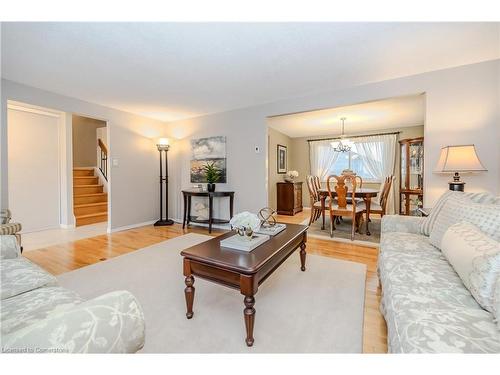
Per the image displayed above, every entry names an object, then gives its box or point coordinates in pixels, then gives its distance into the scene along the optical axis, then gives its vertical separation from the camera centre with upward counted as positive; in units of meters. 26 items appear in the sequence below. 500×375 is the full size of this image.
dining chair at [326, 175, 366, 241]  3.43 -0.36
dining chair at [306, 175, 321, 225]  4.25 -0.28
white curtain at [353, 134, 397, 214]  5.45 +0.68
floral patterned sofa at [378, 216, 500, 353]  0.76 -0.53
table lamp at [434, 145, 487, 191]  2.11 +0.20
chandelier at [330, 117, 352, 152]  4.73 +0.79
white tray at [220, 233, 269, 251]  1.58 -0.45
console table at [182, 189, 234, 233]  3.96 -0.38
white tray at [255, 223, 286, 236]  1.94 -0.43
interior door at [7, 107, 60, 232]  3.79 +0.22
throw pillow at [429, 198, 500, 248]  1.31 -0.23
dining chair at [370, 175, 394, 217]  3.71 -0.32
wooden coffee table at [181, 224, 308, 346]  1.29 -0.54
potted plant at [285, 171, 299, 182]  5.83 +0.14
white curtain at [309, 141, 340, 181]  6.20 +0.68
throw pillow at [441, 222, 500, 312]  0.92 -0.36
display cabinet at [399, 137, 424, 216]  3.83 +0.14
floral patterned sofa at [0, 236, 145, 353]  0.56 -0.41
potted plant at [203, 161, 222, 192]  4.15 +0.14
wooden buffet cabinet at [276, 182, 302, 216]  5.62 -0.41
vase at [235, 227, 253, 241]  1.63 -0.37
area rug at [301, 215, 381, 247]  3.35 -0.86
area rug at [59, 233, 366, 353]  1.32 -0.94
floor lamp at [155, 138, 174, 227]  4.45 +0.07
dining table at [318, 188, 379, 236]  3.60 -0.23
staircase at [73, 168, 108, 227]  4.69 -0.40
